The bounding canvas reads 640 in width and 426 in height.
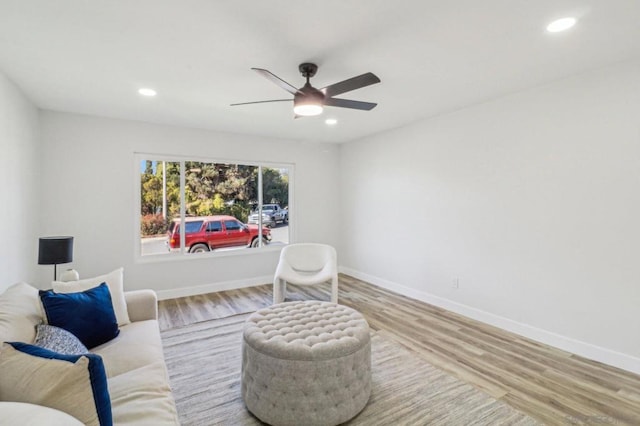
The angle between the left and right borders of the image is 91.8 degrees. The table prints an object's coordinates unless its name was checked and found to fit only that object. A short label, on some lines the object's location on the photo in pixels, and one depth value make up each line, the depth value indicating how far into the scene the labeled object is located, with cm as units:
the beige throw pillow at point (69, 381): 104
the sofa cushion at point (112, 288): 222
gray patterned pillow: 150
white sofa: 126
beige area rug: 199
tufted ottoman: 187
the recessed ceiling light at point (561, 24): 199
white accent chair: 393
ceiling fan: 230
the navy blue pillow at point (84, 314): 186
